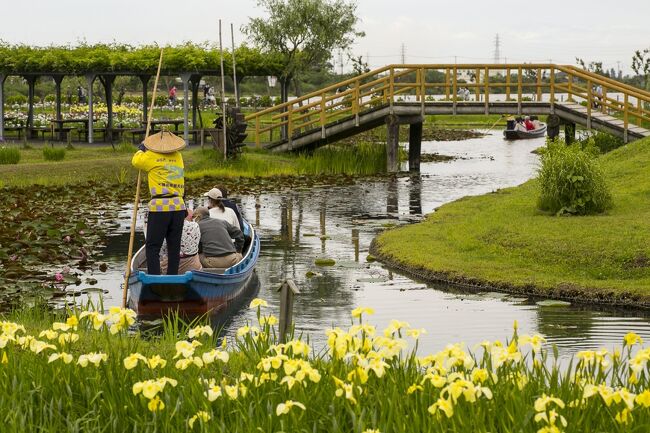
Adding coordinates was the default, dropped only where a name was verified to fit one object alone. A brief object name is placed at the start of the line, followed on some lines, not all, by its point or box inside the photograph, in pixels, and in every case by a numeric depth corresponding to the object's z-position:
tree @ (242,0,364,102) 49.75
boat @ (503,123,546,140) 63.22
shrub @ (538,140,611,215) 21.64
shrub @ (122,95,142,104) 79.31
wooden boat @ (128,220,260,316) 14.96
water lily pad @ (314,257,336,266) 19.45
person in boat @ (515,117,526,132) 63.47
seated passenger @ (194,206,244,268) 16.75
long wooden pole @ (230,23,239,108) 35.94
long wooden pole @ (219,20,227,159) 33.72
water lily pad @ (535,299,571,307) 15.80
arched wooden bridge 36.44
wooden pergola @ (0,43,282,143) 41.00
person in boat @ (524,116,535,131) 63.91
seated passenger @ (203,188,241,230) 17.75
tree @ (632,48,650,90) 52.38
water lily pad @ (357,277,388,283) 17.98
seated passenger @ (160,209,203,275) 16.17
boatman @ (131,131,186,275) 15.17
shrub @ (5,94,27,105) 74.94
